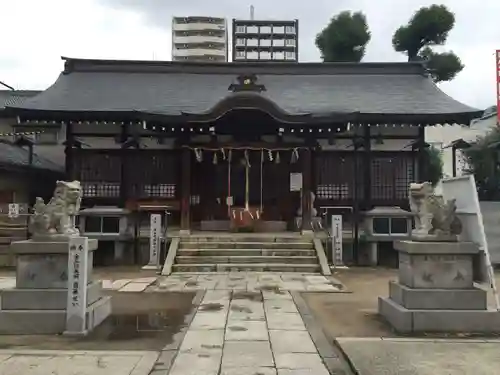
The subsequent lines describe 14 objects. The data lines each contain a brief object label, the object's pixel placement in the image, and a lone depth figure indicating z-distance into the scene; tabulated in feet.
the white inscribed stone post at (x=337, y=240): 47.91
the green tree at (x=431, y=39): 88.63
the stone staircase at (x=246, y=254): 44.80
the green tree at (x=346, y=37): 99.40
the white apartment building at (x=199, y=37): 250.57
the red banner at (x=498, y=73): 61.38
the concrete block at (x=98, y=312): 22.89
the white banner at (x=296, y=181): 57.52
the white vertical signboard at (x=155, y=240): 47.35
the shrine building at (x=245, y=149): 54.24
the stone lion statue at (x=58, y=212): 24.08
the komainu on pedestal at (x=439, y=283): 22.53
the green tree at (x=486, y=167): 71.04
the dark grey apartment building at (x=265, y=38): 197.06
